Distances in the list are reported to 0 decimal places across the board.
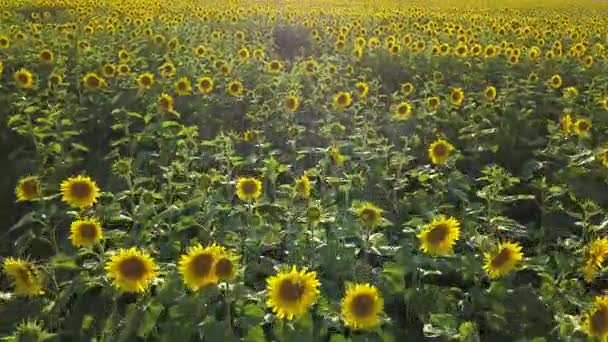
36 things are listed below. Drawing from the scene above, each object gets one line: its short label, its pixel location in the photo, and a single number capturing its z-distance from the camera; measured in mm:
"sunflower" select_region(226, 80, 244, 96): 6727
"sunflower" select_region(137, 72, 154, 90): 6712
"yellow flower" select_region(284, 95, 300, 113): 6078
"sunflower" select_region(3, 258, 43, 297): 3107
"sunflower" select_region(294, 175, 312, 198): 4012
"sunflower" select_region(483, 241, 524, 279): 3176
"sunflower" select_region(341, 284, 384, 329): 2748
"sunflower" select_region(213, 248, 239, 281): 2918
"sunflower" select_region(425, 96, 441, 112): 6392
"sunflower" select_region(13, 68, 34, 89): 6484
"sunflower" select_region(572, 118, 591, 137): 5266
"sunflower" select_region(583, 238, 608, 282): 3204
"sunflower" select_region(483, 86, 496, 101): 6469
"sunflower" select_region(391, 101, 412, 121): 6121
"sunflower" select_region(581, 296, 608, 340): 2672
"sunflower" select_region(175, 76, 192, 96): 6602
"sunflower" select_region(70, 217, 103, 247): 3350
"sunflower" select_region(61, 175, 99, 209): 3785
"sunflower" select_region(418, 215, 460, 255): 3297
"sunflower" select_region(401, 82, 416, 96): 6716
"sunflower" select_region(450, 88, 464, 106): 6387
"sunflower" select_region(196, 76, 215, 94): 6754
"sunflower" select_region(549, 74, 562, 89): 7070
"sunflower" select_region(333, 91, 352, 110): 6383
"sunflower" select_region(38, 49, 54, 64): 7656
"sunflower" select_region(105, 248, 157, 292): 3016
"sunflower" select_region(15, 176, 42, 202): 3984
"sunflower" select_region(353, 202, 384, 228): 3563
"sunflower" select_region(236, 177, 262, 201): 4027
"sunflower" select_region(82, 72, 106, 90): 6812
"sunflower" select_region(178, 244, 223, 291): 2924
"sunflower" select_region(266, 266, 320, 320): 2752
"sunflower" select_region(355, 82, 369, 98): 6617
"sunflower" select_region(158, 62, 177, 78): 7160
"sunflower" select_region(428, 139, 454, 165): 4629
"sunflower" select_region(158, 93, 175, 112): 6008
